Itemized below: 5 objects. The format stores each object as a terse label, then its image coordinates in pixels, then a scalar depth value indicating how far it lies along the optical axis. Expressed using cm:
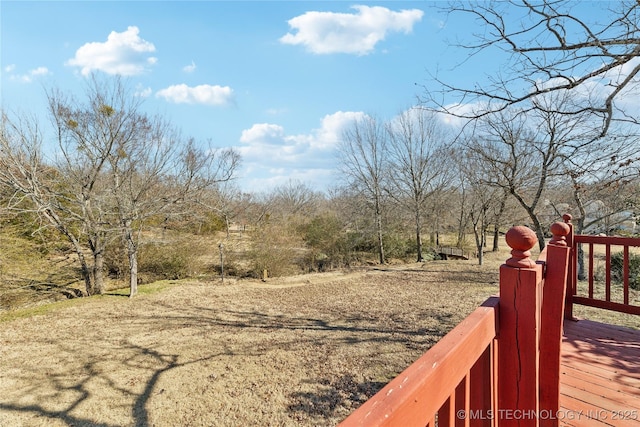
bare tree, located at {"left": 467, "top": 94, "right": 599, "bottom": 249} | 594
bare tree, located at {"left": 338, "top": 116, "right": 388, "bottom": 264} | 1345
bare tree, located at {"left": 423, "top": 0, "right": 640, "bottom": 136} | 285
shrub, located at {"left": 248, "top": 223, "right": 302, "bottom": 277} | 1057
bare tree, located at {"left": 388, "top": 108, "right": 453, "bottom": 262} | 1278
